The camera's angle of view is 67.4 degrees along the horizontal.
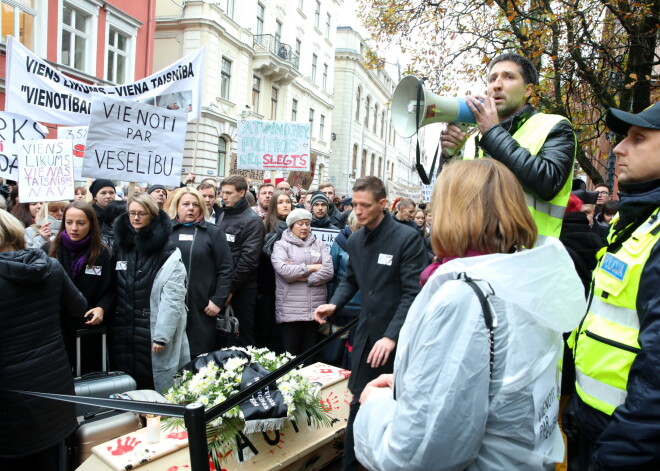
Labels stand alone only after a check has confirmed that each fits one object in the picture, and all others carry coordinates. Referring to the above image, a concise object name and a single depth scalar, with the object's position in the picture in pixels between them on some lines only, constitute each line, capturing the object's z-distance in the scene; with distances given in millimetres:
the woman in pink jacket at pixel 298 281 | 5141
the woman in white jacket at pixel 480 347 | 1236
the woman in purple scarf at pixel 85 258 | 4281
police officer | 1412
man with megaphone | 1938
